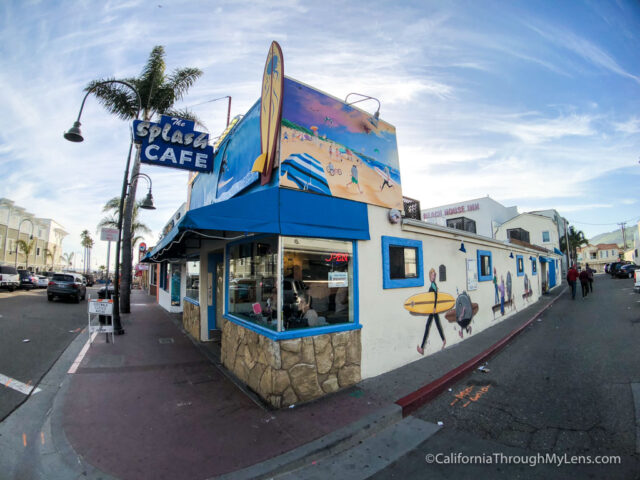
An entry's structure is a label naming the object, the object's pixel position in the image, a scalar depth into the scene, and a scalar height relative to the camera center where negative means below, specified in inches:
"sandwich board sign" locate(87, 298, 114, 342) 303.9 -44.0
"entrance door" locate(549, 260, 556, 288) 1004.7 -58.5
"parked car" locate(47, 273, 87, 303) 619.5 -41.4
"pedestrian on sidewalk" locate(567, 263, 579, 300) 655.8 -47.9
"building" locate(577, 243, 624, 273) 2901.1 +17.0
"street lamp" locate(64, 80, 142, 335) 305.6 +83.0
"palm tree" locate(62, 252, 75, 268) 2847.0 +90.3
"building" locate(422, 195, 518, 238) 1355.8 +233.1
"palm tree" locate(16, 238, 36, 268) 1693.9 +133.0
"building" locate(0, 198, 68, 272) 1665.2 +213.4
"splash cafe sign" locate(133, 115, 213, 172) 267.7 +118.0
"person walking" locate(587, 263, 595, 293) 708.0 -53.6
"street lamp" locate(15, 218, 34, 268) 1744.5 +293.1
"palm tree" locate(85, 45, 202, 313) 505.7 +294.7
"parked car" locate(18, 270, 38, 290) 928.9 -35.8
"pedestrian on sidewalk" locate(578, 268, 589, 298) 673.0 -54.7
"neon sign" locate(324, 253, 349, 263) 197.5 +2.9
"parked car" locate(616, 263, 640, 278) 1184.2 -63.2
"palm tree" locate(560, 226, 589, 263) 1688.0 +122.3
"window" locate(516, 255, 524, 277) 537.0 -13.7
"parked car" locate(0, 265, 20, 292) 806.5 -24.3
